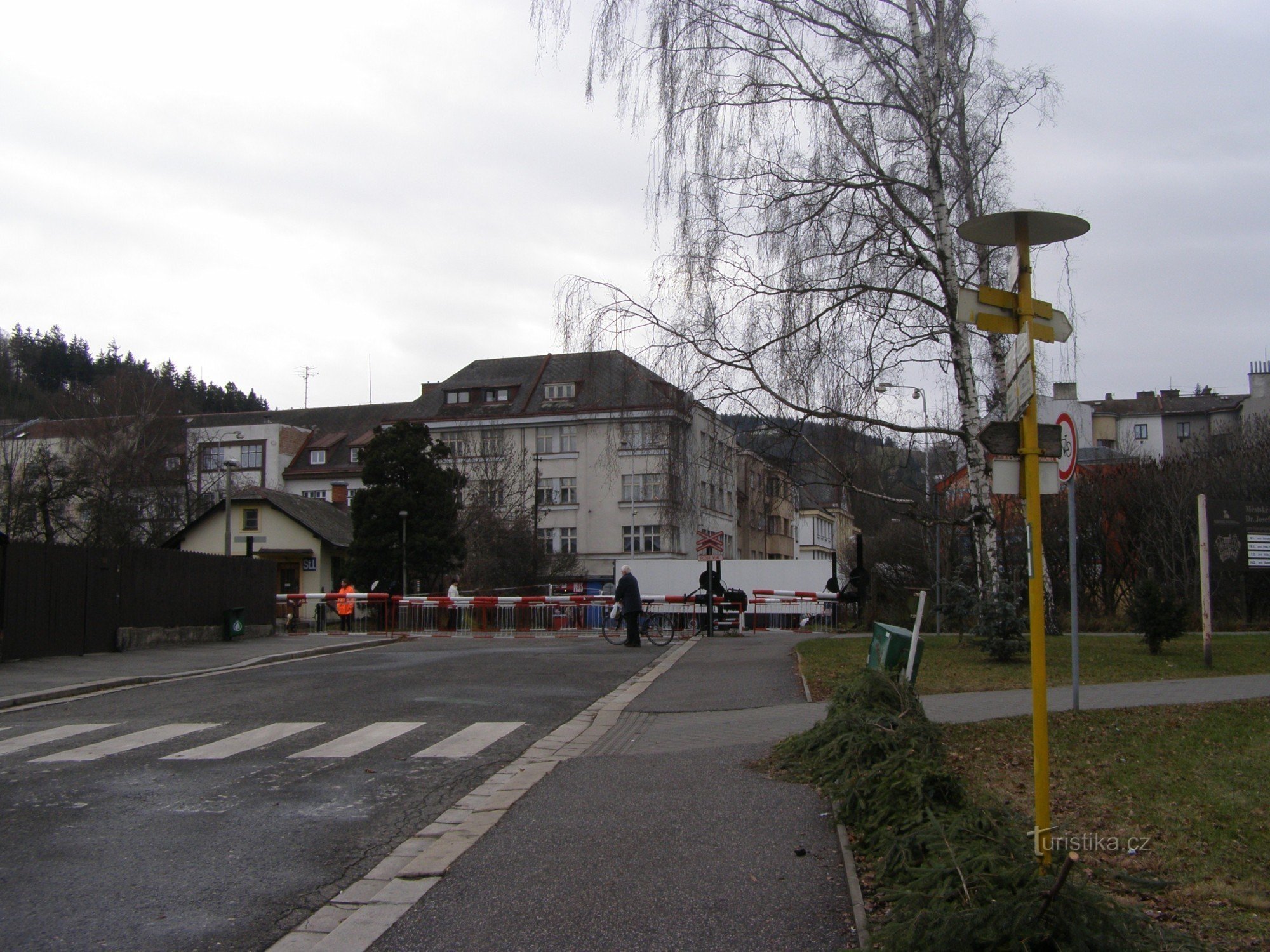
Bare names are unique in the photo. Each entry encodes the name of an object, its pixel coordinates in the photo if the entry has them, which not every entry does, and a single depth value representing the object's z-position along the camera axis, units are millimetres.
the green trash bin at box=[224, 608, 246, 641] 25906
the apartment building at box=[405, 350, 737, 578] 63812
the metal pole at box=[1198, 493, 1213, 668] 14320
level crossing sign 26047
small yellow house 56344
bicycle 24094
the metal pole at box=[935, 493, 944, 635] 18284
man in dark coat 23047
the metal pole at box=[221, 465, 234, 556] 41269
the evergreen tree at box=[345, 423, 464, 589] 48750
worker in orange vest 32688
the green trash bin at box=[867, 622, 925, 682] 9578
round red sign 10836
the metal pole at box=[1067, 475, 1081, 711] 10430
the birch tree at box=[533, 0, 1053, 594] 17656
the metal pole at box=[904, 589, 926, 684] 9273
